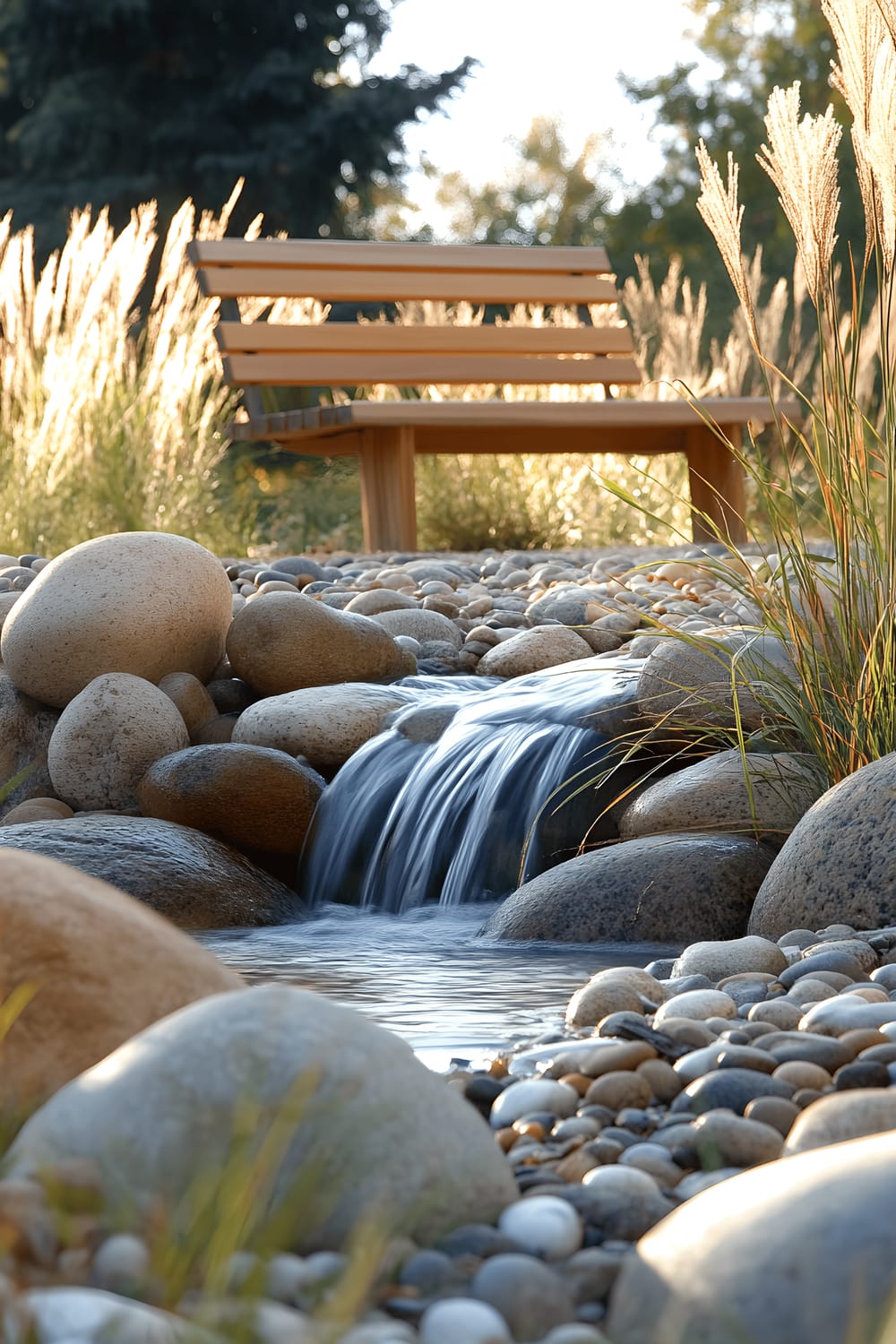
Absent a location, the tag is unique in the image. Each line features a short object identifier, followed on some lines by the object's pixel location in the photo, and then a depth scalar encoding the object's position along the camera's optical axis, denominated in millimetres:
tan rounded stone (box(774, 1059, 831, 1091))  2008
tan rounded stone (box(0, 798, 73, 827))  4586
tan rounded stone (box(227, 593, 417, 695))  4938
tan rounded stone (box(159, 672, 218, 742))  4867
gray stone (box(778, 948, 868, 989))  2604
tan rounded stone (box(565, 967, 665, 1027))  2514
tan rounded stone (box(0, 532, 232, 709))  4855
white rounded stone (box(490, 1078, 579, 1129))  2029
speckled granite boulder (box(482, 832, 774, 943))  3334
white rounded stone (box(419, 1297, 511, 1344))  1241
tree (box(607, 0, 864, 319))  22734
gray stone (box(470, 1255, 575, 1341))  1314
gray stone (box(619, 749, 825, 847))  3475
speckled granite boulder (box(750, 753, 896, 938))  2975
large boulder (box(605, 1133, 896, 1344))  1169
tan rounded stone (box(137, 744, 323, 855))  4262
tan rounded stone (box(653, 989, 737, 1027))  2414
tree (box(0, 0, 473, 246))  18484
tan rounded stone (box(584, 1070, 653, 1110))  2049
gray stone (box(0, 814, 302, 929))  3895
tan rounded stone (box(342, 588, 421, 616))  5738
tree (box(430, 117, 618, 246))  32781
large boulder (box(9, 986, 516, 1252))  1440
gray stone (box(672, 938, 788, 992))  2736
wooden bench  7180
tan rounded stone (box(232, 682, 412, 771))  4602
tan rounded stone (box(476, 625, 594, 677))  5062
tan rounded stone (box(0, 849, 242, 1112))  1826
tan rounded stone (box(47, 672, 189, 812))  4594
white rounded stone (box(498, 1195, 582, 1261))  1493
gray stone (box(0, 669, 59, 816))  4988
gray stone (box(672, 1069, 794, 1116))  1981
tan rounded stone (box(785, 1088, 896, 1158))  1691
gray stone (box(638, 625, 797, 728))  3568
